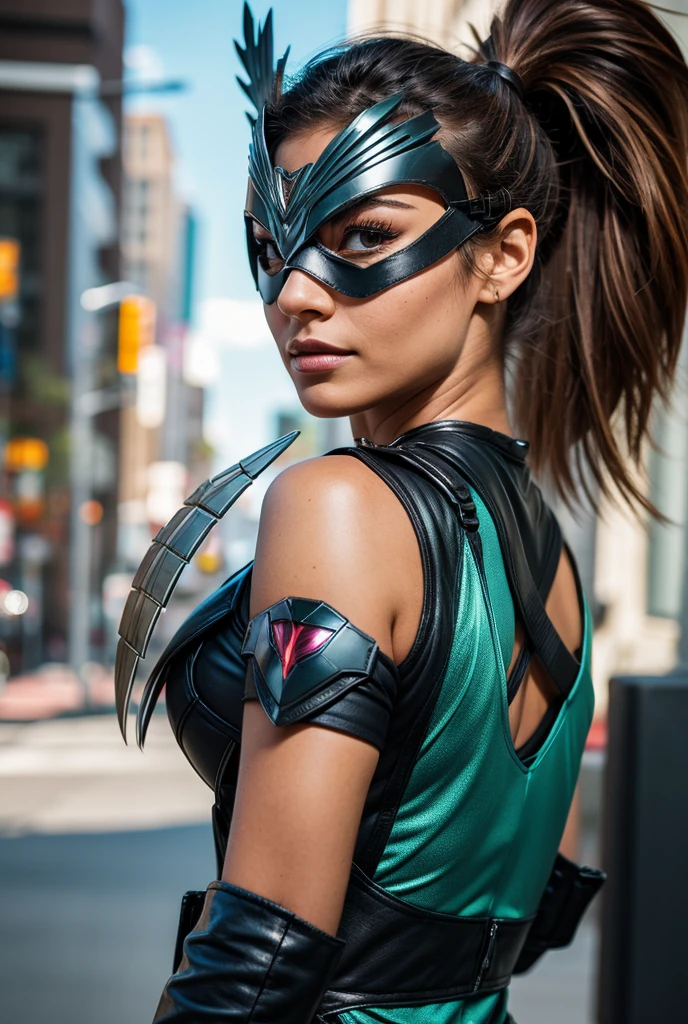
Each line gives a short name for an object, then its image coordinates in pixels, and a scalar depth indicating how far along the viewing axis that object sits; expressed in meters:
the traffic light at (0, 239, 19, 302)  15.23
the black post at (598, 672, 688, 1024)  2.34
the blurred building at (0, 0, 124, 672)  30.24
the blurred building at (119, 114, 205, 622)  82.62
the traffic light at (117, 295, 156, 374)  18.03
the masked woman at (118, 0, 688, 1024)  0.99
